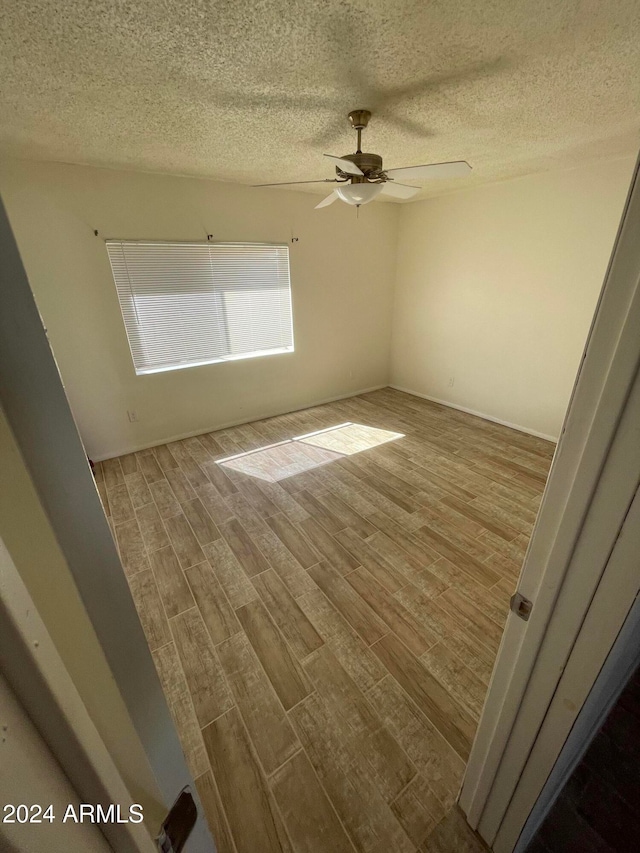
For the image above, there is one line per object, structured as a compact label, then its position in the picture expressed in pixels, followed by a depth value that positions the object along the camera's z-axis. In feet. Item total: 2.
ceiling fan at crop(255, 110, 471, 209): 5.73
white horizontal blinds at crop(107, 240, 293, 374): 9.52
